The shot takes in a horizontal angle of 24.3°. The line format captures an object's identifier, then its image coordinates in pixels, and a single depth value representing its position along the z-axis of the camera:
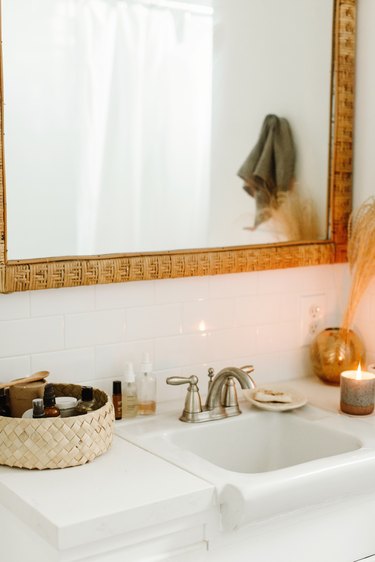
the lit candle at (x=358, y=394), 2.17
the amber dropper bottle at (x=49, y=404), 1.80
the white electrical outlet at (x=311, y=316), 2.54
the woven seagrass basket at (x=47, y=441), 1.74
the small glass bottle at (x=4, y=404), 1.88
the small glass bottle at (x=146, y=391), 2.15
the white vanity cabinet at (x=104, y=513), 1.53
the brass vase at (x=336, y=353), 2.44
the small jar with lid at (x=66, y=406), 1.85
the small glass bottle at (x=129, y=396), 2.12
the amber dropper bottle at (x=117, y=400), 2.10
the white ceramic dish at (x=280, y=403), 2.20
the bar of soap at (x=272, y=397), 2.23
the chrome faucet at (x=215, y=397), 2.10
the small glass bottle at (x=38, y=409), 1.79
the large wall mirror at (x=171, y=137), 1.98
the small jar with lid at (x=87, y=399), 1.93
